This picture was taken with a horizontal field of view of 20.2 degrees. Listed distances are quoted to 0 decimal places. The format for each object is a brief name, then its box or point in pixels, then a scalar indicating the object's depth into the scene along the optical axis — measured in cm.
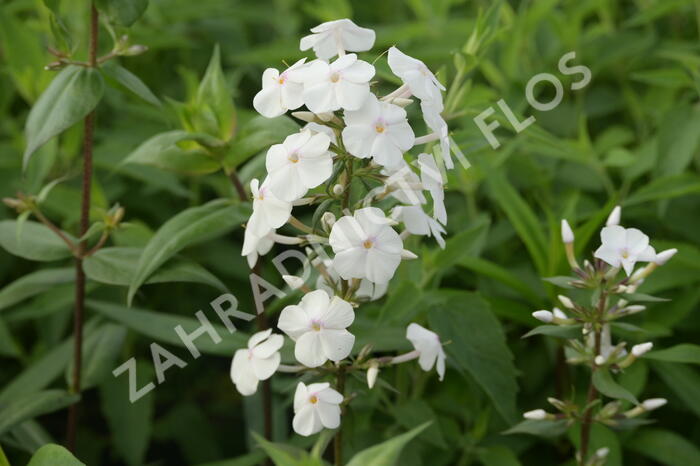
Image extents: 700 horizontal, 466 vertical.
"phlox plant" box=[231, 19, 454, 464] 63
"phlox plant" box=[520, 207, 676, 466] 66
